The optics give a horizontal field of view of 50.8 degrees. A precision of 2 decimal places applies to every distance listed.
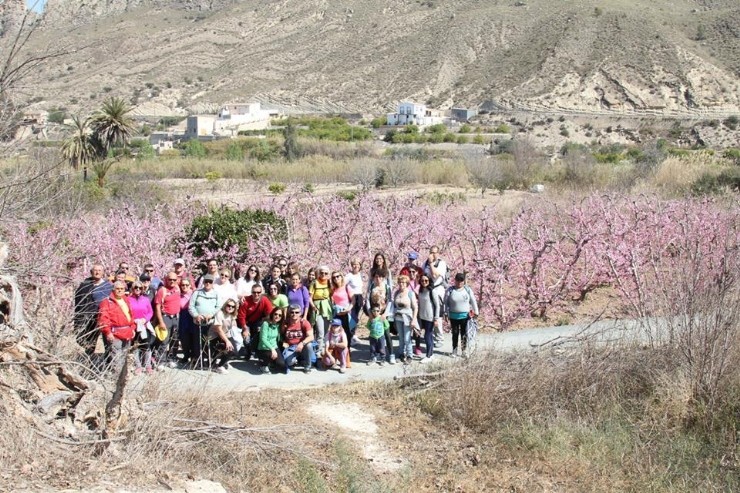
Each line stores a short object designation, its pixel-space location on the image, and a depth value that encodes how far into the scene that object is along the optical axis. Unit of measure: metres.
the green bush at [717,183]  26.97
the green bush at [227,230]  15.66
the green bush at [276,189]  34.78
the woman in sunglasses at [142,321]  9.33
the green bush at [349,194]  28.31
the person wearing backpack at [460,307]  10.59
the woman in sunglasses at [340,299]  10.78
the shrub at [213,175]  40.57
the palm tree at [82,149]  33.06
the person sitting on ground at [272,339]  10.01
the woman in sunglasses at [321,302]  10.54
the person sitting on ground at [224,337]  9.94
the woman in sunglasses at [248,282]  10.71
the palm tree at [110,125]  37.59
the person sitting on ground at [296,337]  10.07
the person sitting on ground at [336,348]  10.39
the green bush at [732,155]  41.99
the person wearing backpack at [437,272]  11.12
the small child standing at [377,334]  10.61
